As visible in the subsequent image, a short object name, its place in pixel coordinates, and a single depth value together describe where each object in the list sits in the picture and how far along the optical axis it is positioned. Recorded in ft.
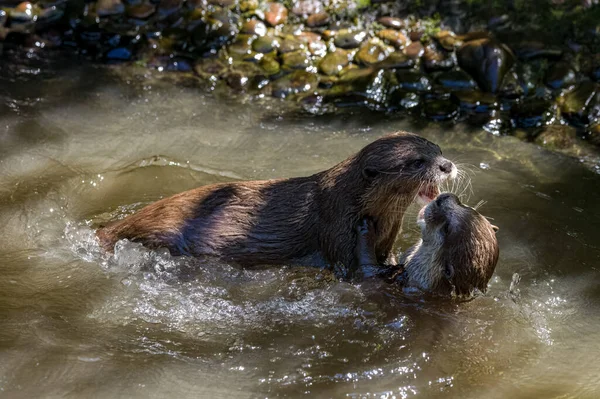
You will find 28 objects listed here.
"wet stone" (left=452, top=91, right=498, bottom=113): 42.14
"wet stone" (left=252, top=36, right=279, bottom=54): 46.50
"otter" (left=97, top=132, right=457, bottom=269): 27.37
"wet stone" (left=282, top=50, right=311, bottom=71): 45.44
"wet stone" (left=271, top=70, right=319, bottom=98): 43.83
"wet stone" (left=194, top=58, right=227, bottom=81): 45.11
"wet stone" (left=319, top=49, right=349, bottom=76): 45.14
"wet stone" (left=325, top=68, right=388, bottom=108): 42.88
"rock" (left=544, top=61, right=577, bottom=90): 42.96
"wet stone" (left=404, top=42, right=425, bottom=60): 45.03
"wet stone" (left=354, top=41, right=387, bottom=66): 45.55
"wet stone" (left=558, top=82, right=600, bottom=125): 40.83
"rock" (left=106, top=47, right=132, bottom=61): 46.34
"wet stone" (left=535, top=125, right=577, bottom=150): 39.26
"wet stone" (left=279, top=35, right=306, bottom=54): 46.19
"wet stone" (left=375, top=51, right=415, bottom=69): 44.47
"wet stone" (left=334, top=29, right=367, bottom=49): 46.55
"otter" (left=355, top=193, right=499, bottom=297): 26.25
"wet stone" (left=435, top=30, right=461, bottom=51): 44.96
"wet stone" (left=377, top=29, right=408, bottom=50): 46.19
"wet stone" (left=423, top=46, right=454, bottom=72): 44.14
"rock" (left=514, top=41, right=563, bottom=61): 44.34
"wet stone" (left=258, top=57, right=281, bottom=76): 45.21
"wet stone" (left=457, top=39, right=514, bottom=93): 42.91
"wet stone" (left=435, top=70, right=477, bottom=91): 43.34
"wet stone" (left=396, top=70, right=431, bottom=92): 43.32
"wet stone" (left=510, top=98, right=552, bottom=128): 41.01
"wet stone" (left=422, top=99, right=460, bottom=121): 41.57
